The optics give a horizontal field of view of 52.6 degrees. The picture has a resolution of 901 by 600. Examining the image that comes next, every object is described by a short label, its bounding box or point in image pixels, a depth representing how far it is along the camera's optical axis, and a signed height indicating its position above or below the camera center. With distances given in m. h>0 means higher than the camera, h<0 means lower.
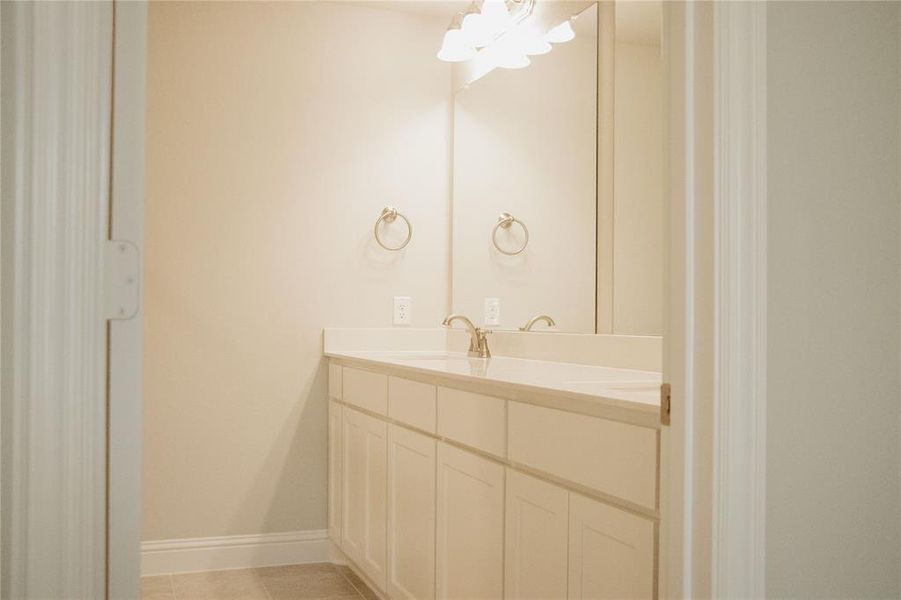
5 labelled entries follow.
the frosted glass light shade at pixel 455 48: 3.53 +1.02
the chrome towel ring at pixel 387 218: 3.73 +0.38
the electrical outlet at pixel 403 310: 3.77 +0.00
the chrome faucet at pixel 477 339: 3.33 -0.11
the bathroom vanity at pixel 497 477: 1.60 -0.38
